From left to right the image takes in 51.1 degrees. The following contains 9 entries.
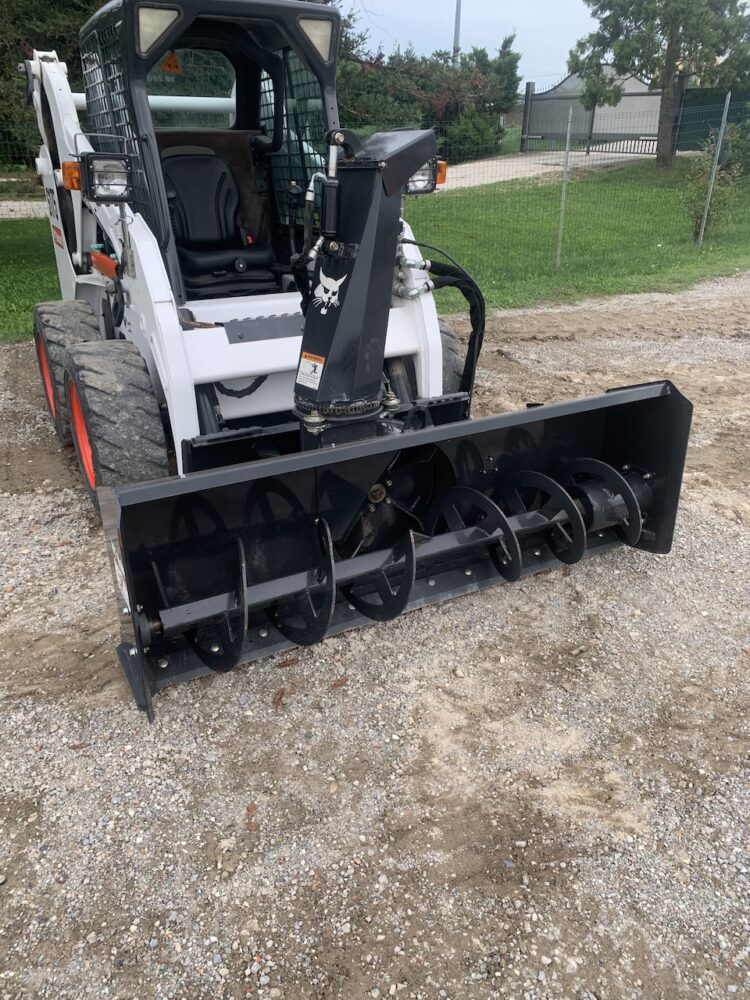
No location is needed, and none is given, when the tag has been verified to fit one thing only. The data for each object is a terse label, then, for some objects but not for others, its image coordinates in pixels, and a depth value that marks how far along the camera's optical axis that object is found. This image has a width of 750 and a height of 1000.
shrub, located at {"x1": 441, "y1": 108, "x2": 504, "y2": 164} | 15.61
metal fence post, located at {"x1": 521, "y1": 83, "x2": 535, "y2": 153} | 24.45
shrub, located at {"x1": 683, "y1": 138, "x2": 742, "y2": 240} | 12.36
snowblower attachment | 2.86
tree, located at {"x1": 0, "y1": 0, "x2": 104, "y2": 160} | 8.75
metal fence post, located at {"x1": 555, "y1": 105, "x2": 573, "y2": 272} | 10.45
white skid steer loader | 2.91
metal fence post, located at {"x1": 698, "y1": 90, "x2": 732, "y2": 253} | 11.18
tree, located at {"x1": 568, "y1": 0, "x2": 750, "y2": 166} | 20.95
